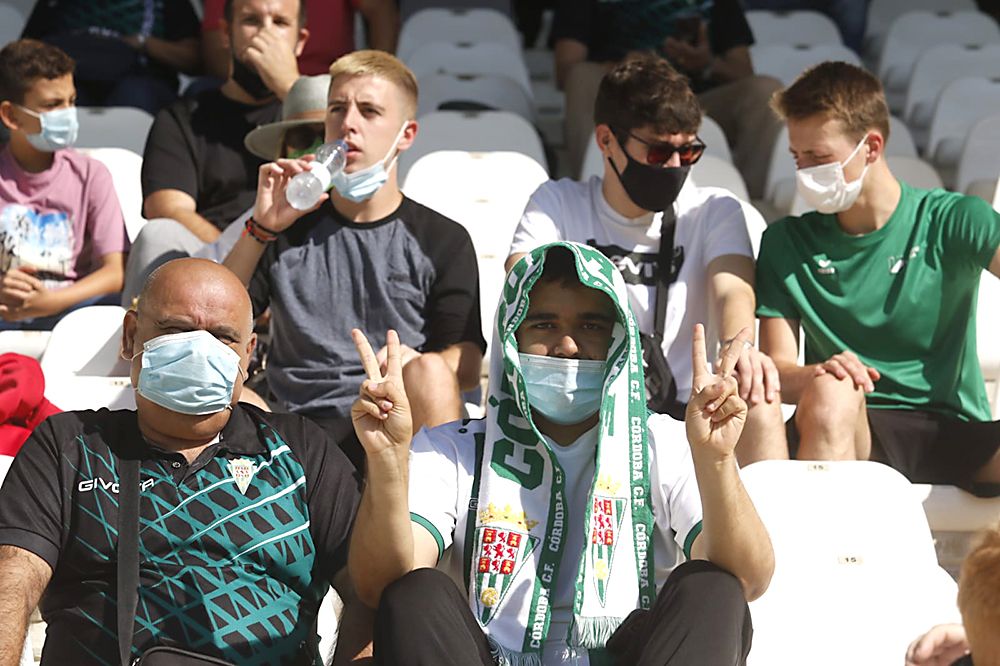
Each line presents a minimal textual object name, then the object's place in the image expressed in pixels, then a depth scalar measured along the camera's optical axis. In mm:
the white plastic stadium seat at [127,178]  9789
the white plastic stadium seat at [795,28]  13508
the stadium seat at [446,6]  13930
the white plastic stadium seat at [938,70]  12312
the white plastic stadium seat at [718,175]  9656
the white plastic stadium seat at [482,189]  9242
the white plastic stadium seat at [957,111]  11367
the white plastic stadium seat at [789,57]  12430
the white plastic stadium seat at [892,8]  14820
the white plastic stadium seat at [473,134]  10320
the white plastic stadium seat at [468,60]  12484
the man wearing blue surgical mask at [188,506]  5117
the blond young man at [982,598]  3510
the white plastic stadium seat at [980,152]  10336
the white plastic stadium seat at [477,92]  11617
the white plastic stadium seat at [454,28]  13187
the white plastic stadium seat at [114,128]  10906
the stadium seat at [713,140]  10492
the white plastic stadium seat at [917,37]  13242
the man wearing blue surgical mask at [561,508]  4863
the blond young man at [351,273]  7242
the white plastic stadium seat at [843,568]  5715
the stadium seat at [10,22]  12875
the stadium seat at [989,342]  8352
